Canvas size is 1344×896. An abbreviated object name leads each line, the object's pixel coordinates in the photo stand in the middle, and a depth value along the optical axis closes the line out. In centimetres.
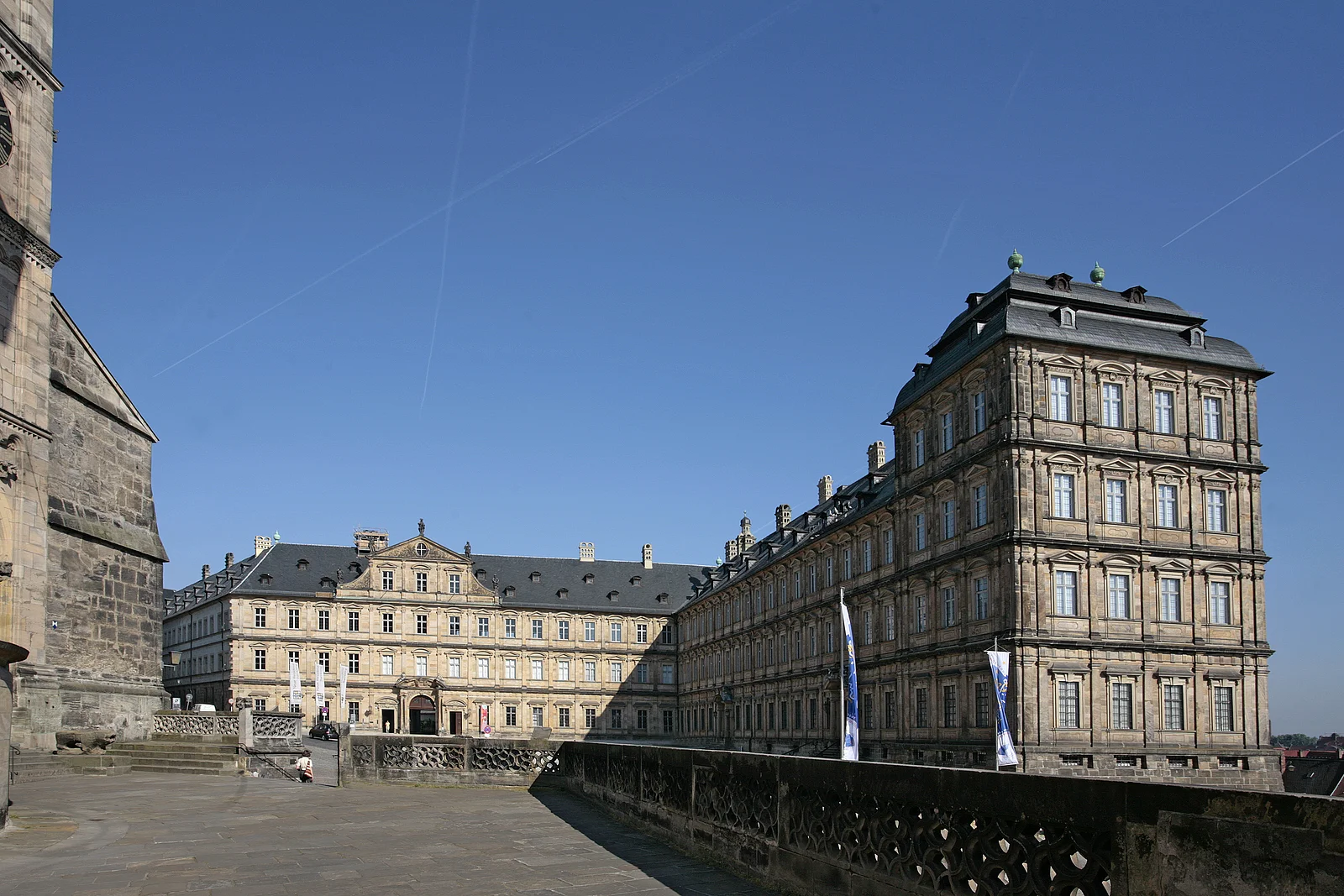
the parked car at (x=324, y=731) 5970
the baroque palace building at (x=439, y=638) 8238
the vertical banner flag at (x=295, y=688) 4959
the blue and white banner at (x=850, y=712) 3036
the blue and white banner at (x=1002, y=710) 3325
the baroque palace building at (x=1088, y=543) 3738
